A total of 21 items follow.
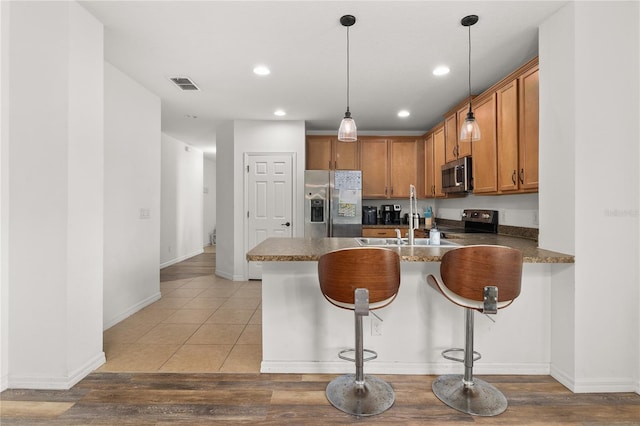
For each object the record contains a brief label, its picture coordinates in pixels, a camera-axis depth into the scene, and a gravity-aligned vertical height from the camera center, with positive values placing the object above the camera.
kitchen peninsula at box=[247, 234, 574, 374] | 2.36 -0.84
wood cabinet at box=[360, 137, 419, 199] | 5.44 +0.80
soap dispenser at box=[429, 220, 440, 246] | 2.66 -0.19
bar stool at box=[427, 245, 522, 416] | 1.85 -0.40
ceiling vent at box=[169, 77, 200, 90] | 3.52 +1.47
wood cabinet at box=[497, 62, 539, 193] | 2.67 +0.72
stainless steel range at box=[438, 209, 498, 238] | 3.75 -0.09
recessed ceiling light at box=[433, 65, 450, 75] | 3.23 +1.47
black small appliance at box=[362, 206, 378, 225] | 5.57 -0.03
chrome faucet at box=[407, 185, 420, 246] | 2.59 -0.13
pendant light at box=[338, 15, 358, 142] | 2.44 +0.67
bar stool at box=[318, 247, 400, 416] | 1.84 -0.40
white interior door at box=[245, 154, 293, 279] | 5.20 +0.27
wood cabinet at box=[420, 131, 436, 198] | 5.04 +0.71
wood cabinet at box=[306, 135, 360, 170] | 5.44 +1.01
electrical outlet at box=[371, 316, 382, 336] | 2.38 -0.83
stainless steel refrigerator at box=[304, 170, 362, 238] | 4.91 +0.17
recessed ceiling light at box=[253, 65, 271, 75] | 3.21 +1.46
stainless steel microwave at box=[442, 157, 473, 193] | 3.70 +0.47
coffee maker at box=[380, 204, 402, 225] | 5.58 +0.00
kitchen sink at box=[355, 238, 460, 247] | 2.60 -0.24
